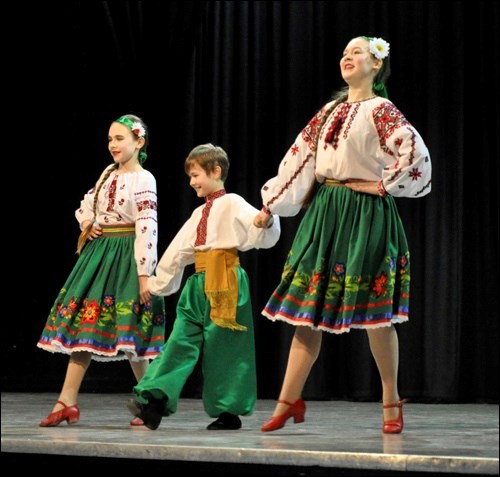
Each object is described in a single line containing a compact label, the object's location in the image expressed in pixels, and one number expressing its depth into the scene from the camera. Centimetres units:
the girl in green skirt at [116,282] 745
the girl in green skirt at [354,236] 616
